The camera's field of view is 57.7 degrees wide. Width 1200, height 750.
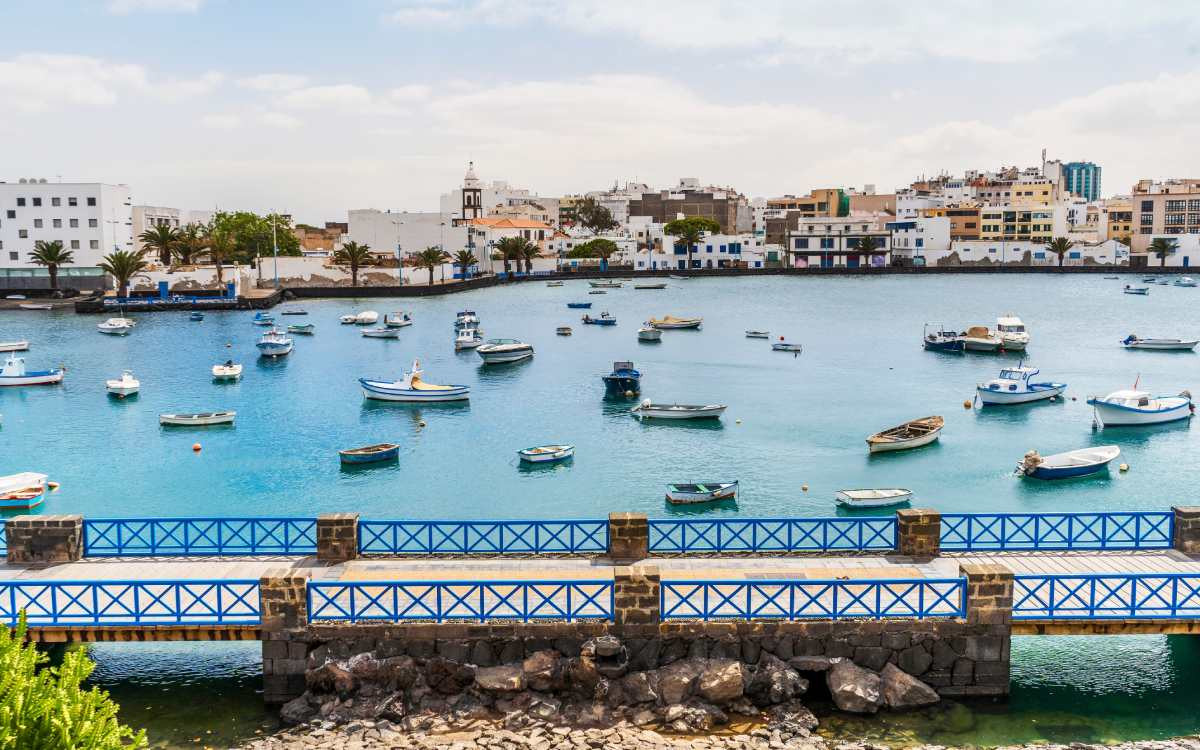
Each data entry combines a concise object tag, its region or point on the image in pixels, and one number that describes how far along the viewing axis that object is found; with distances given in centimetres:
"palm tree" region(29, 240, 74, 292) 12406
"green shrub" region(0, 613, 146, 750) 1222
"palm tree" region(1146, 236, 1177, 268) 18088
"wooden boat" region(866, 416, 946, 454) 4862
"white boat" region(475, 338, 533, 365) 8062
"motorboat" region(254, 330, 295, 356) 8350
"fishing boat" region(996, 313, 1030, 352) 8669
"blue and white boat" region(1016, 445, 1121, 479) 4375
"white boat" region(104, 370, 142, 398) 6531
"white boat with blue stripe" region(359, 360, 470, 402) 6266
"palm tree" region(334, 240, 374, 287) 14162
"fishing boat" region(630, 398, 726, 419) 5628
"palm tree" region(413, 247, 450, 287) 14700
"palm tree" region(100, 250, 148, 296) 11988
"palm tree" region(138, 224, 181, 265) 13650
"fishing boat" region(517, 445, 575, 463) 4697
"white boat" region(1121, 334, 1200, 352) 8844
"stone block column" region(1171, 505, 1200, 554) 2361
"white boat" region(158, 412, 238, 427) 5591
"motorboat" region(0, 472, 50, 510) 3934
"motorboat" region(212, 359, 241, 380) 7144
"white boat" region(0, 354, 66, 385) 6922
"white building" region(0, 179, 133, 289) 12912
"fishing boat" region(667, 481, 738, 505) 3966
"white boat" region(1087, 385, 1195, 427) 5412
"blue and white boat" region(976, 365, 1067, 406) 6084
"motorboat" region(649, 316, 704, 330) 10369
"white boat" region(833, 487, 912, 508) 3884
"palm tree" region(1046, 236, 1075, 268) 18262
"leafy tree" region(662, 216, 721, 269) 18988
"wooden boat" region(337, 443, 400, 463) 4697
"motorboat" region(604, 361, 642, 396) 6412
